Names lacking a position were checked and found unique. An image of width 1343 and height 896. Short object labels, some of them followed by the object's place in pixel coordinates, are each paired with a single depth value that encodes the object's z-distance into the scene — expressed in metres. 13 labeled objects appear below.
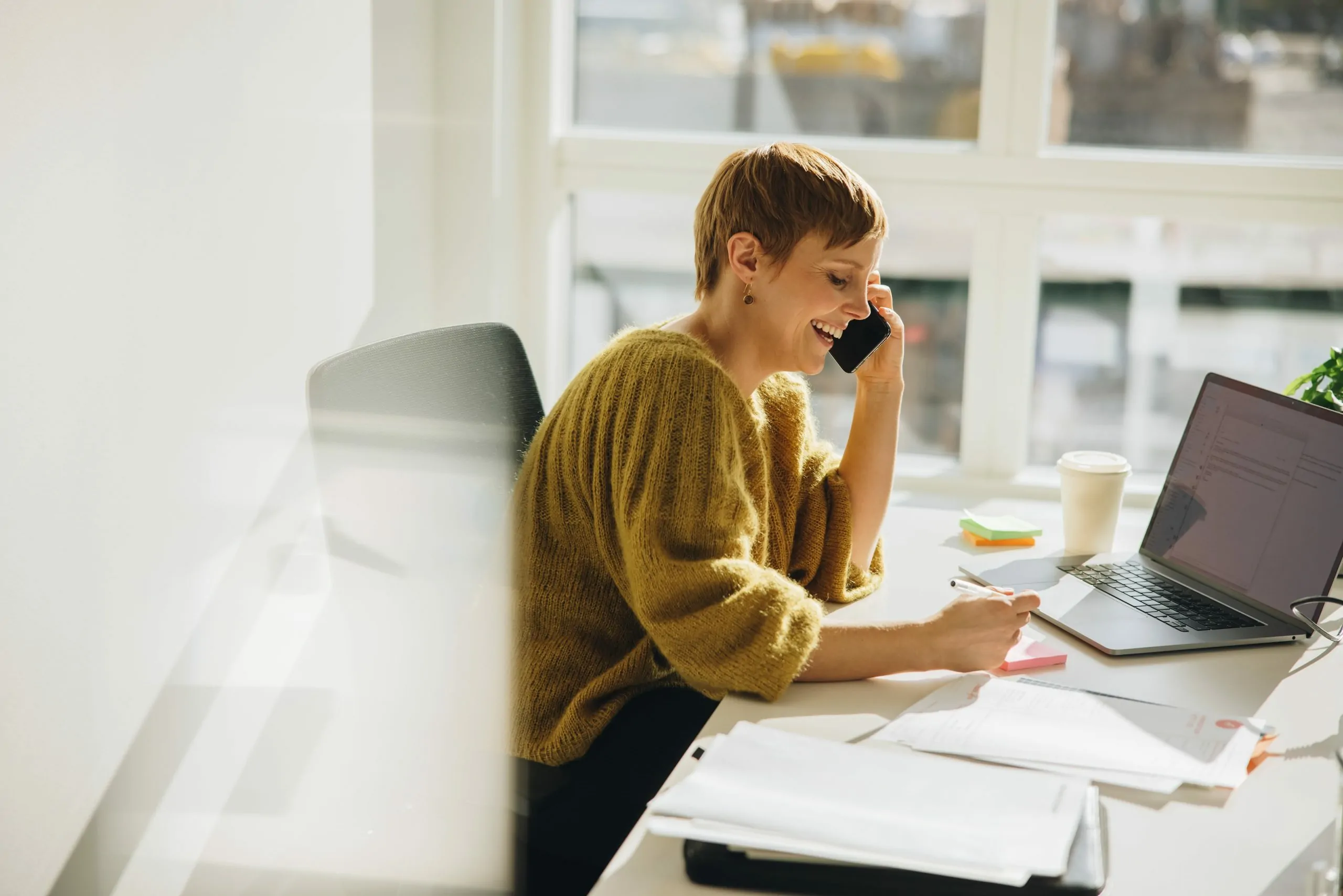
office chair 1.44
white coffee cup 1.71
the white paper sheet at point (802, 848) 0.85
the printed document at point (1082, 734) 1.06
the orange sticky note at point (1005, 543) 1.79
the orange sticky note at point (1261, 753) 1.09
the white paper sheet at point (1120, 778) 1.03
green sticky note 1.78
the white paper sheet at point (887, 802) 0.89
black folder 0.86
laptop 1.42
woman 1.22
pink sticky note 1.31
